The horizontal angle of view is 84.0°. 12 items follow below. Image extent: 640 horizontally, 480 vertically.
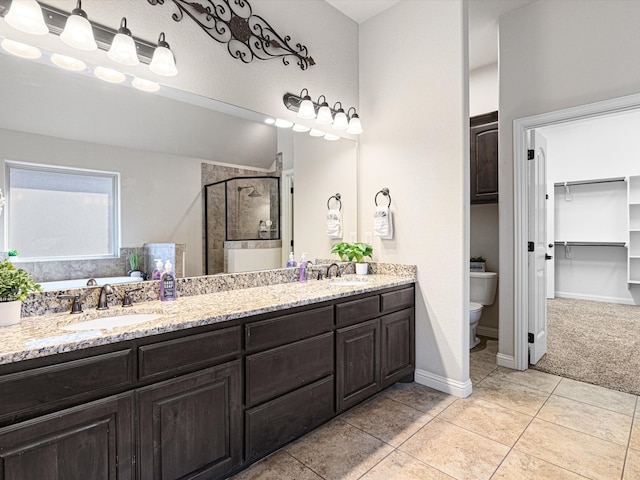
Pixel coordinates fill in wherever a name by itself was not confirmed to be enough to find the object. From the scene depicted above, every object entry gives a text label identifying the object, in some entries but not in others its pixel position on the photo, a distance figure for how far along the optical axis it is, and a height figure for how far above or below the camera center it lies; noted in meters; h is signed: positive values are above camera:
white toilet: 3.68 -0.52
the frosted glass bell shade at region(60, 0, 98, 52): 1.55 +0.93
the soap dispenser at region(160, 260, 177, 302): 1.86 -0.24
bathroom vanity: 1.11 -0.58
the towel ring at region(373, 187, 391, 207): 2.91 +0.38
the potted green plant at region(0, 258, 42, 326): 1.35 -0.19
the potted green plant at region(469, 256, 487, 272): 3.90 -0.29
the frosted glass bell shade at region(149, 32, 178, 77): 1.82 +0.93
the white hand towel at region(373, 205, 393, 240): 2.83 +0.13
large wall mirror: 1.59 +0.52
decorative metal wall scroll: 2.04 +1.32
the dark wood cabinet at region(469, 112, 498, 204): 3.60 +0.82
